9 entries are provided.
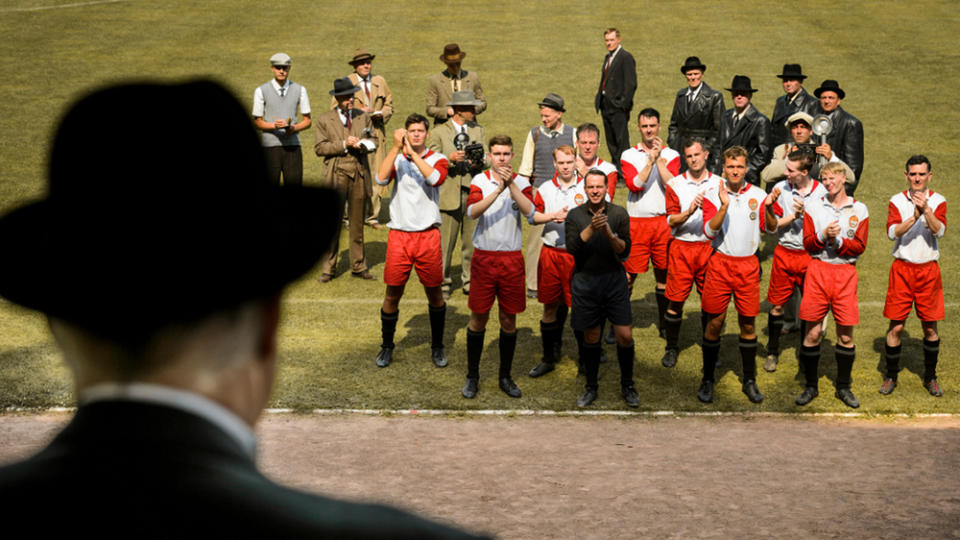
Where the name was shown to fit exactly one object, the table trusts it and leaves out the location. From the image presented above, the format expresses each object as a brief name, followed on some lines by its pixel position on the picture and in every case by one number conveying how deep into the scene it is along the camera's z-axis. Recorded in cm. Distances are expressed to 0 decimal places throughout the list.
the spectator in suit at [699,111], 1347
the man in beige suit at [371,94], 1385
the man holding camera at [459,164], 1003
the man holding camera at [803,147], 1087
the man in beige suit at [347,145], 1236
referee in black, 914
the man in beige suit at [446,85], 1379
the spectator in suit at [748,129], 1285
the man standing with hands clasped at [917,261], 937
